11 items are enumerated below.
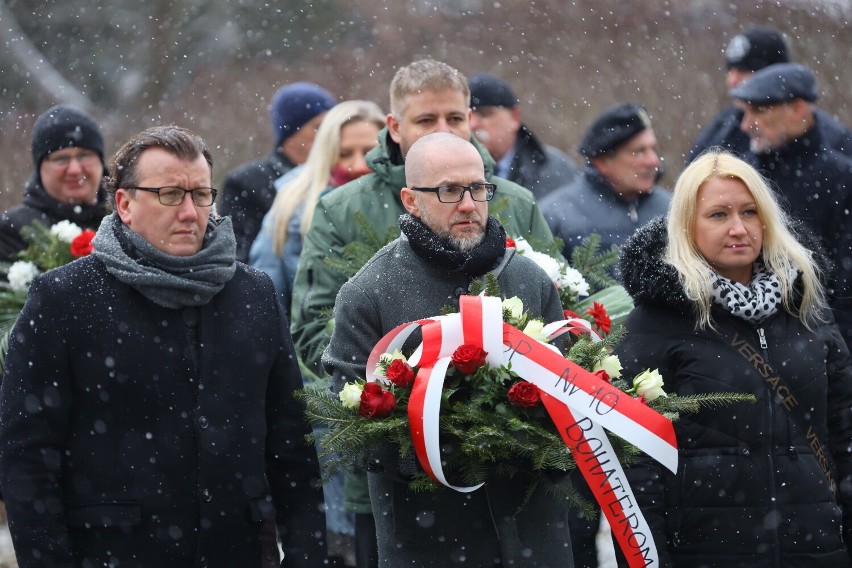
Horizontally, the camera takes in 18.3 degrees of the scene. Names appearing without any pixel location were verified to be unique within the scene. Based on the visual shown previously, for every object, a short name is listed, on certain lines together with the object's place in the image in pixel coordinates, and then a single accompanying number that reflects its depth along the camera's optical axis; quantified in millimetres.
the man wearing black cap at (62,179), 13024
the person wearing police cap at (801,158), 13162
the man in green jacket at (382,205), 10620
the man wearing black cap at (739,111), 14715
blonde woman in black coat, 9238
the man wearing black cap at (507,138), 15863
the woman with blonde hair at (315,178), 13301
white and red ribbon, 8140
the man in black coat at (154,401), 8222
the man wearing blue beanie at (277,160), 15484
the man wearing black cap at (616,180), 13705
